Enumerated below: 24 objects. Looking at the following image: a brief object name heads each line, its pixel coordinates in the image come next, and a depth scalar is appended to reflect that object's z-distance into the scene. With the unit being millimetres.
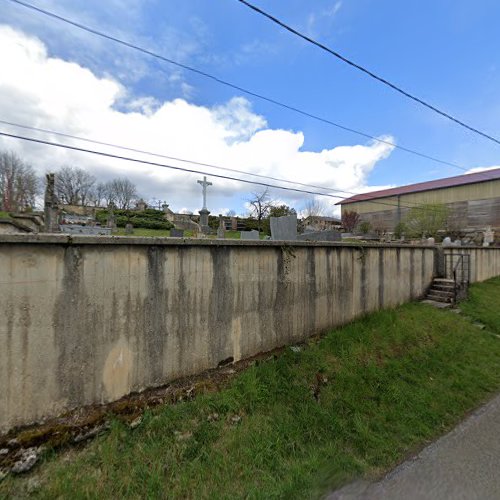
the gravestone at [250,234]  9593
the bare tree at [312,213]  49209
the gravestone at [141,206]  37531
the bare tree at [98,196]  50188
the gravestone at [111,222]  22297
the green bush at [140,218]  28428
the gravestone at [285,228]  6918
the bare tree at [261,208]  34156
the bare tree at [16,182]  35719
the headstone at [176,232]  9282
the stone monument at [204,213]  22131
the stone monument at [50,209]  9242
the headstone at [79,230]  10366
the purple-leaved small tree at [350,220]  49516
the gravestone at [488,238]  25478
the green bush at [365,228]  43022
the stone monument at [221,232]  17456
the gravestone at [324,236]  7875
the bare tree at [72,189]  46406
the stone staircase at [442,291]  8836
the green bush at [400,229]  38188
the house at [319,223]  38469
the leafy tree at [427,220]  35812
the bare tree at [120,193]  52000
